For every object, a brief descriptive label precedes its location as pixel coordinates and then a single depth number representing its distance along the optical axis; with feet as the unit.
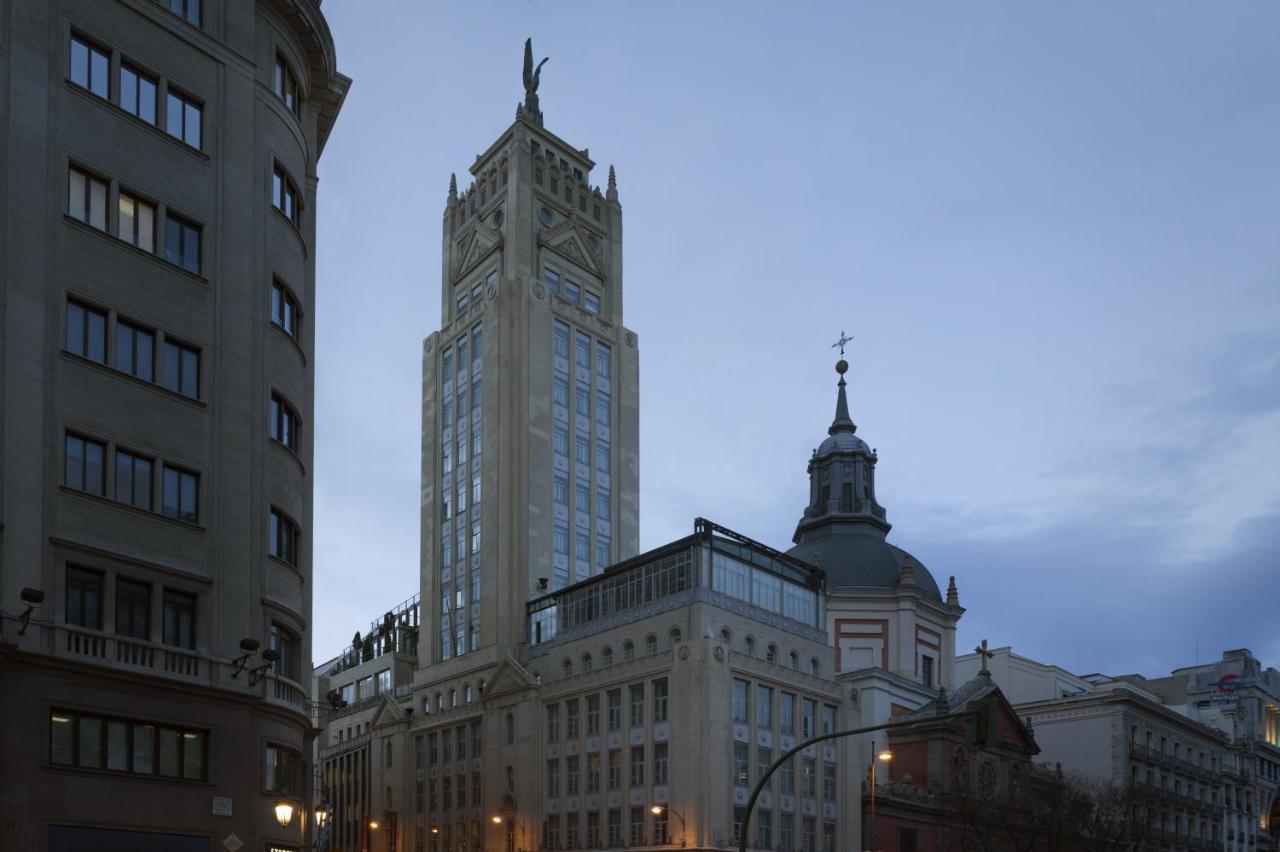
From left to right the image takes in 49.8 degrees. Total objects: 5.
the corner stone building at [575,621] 274.98
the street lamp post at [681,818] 258.71
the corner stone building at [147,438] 111.96
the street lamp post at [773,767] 116.47
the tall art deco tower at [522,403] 329.11
